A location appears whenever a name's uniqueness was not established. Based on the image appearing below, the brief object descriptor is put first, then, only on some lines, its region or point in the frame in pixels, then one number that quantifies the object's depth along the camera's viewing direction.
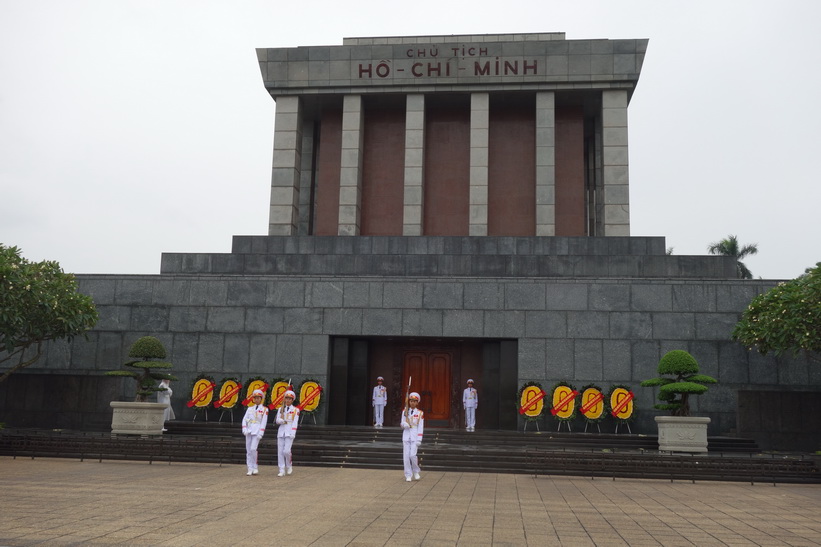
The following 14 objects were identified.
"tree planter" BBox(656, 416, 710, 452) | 19.12
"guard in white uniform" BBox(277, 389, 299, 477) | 16.02
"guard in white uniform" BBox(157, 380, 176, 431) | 23.58
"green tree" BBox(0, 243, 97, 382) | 19.98
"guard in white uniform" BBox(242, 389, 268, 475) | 16.00
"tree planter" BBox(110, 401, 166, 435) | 20.81
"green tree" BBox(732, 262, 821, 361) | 19.06
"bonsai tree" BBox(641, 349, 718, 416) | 19.92
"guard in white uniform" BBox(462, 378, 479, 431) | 23.64
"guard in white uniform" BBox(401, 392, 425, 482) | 15.68
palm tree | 60.03
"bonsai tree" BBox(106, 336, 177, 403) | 21.67
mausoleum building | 23.86
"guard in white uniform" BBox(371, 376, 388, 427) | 24.09
